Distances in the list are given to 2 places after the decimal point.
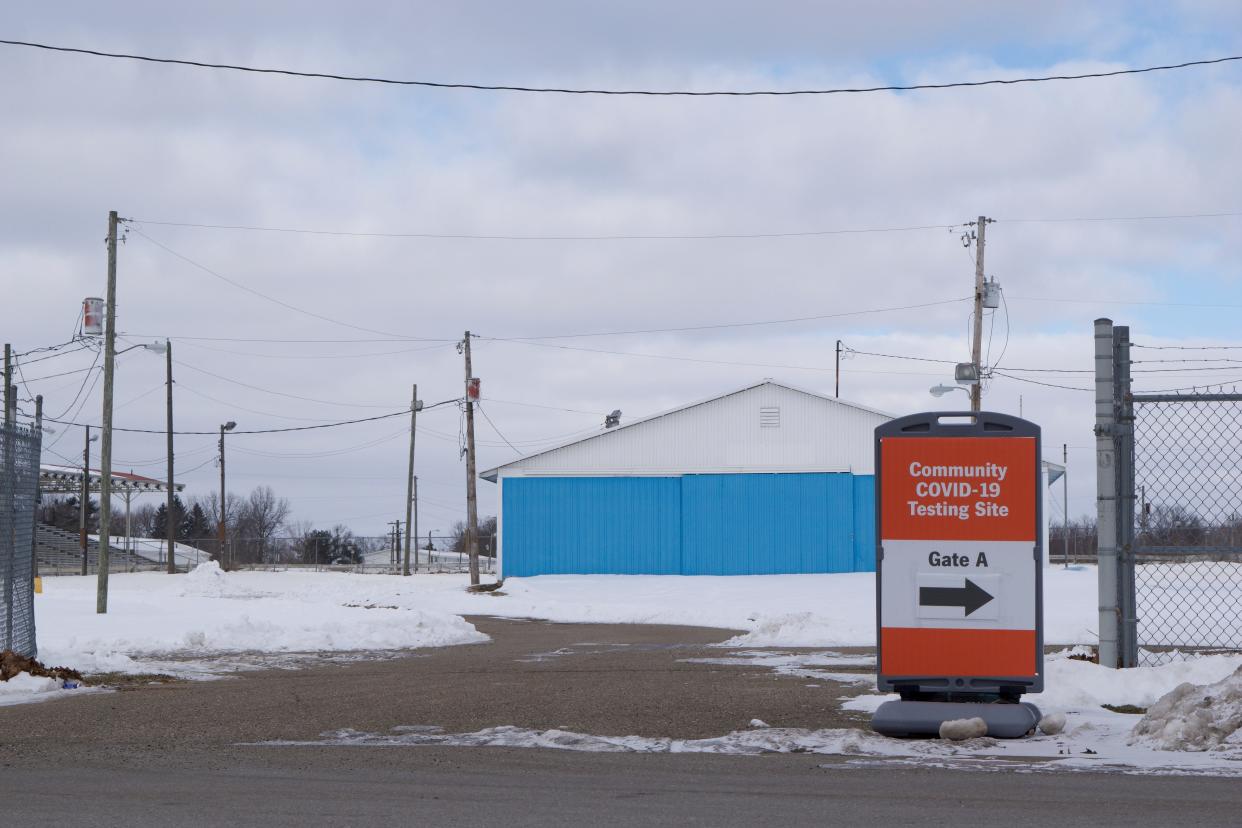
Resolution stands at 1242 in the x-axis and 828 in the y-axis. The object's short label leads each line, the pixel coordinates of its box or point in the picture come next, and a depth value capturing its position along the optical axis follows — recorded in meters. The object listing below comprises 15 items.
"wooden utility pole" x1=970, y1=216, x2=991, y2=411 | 38.62
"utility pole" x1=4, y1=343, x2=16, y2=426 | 48.77
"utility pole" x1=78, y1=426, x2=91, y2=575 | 49.59
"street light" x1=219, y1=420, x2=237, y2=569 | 61.58
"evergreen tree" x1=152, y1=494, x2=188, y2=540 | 108.38
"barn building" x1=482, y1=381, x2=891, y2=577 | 44.78
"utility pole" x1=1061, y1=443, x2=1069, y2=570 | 45.33
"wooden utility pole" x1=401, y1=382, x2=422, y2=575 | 61.44
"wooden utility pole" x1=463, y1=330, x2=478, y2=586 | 45.03
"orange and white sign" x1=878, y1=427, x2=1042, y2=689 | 9.41
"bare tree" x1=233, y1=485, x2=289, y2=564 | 100.69
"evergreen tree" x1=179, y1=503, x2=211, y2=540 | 105.56
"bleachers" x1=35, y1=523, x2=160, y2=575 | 65.31
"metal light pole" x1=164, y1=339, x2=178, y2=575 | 57.45
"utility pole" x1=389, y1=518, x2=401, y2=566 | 77.11
